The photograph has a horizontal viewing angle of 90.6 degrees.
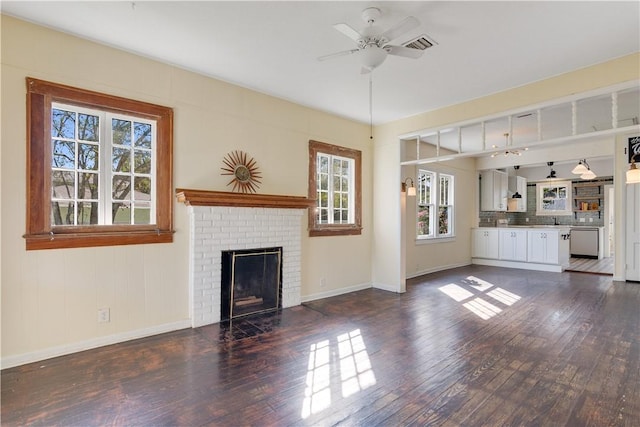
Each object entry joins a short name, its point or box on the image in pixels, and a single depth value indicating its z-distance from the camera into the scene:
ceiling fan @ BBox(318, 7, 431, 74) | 2.44
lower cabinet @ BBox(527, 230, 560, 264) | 7.24
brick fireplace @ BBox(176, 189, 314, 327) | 3.73
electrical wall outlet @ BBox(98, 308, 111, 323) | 3.18
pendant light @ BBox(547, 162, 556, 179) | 9.14
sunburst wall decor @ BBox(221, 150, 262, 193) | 4.11
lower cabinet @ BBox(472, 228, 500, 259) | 8.17
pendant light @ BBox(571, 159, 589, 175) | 6.80
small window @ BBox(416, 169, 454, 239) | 7.17
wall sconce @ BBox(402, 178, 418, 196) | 5.59
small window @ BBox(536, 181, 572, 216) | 9.97
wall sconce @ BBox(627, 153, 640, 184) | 4.48
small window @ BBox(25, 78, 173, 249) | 2.89
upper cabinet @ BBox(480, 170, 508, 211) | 8.62
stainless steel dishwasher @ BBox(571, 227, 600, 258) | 9.15
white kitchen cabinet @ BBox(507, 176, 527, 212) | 9.73
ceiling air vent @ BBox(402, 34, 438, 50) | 3.03
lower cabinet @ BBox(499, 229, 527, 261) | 7.72
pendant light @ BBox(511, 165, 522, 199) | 9.62
